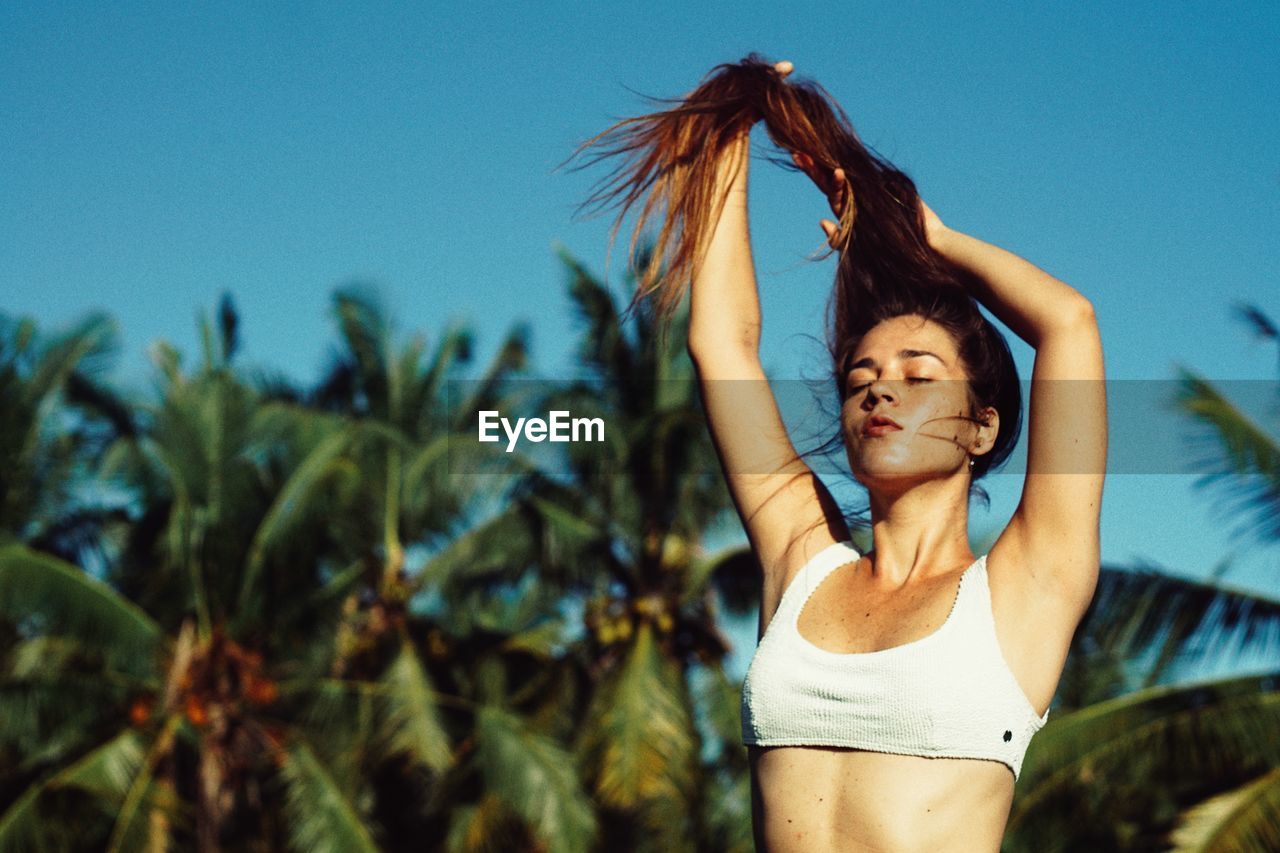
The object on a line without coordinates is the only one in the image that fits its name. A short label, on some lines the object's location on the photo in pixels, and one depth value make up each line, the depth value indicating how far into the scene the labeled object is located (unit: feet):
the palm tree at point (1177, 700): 33.37
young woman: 7.06
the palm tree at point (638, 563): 45.93
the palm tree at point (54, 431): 46.21
